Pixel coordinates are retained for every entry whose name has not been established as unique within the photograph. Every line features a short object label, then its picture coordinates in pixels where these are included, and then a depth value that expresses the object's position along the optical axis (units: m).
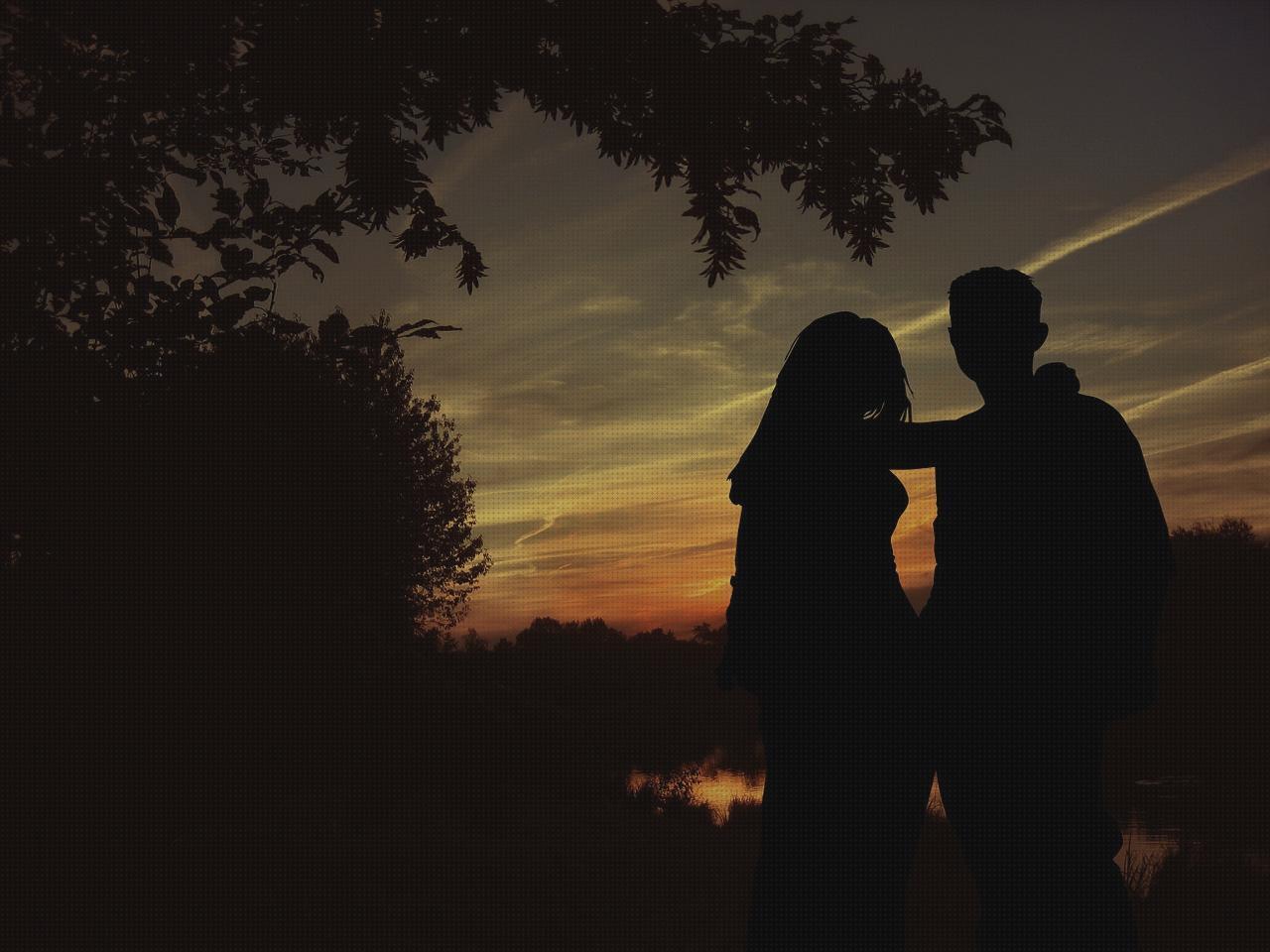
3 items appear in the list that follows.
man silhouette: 3.34
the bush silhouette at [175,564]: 4.12
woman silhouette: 3.38
